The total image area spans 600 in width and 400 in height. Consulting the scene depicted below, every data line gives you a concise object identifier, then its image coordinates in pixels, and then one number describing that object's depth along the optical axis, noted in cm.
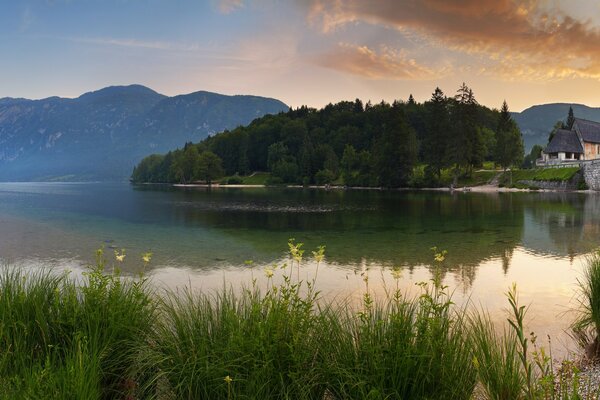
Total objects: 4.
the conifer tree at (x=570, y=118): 11114
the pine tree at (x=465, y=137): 10338
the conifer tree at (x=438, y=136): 10800
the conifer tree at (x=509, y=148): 9969
